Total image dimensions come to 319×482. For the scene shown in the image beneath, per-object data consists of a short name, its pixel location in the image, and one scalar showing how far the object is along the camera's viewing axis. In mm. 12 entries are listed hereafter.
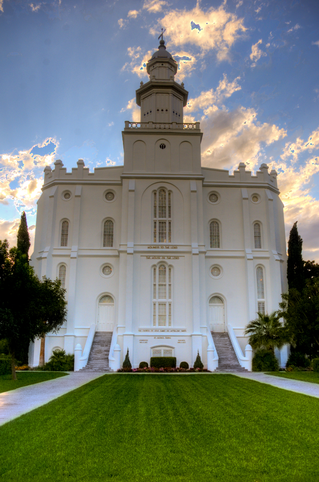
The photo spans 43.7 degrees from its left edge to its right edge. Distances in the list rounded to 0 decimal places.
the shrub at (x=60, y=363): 26938
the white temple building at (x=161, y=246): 29672
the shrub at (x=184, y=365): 27480
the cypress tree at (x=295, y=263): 33156
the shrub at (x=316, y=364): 23047
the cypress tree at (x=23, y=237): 36688
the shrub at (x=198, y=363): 26805
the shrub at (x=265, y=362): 25953
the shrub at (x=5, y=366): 21567
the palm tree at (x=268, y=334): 26141
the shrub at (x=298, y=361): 28797
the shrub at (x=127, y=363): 26547
